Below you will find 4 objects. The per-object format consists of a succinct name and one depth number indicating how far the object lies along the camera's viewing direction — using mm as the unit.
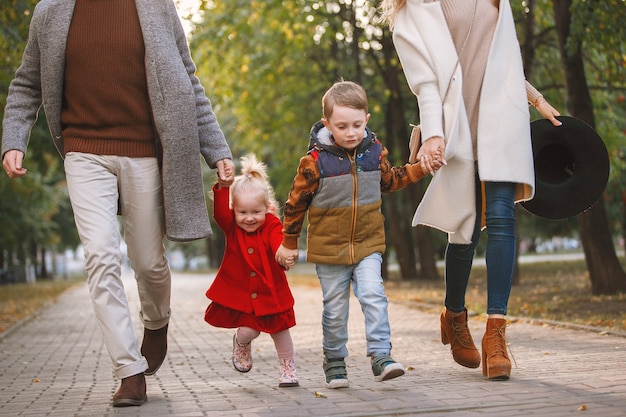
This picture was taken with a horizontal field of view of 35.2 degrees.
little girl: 5559
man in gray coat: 5082
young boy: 5180
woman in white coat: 5305
